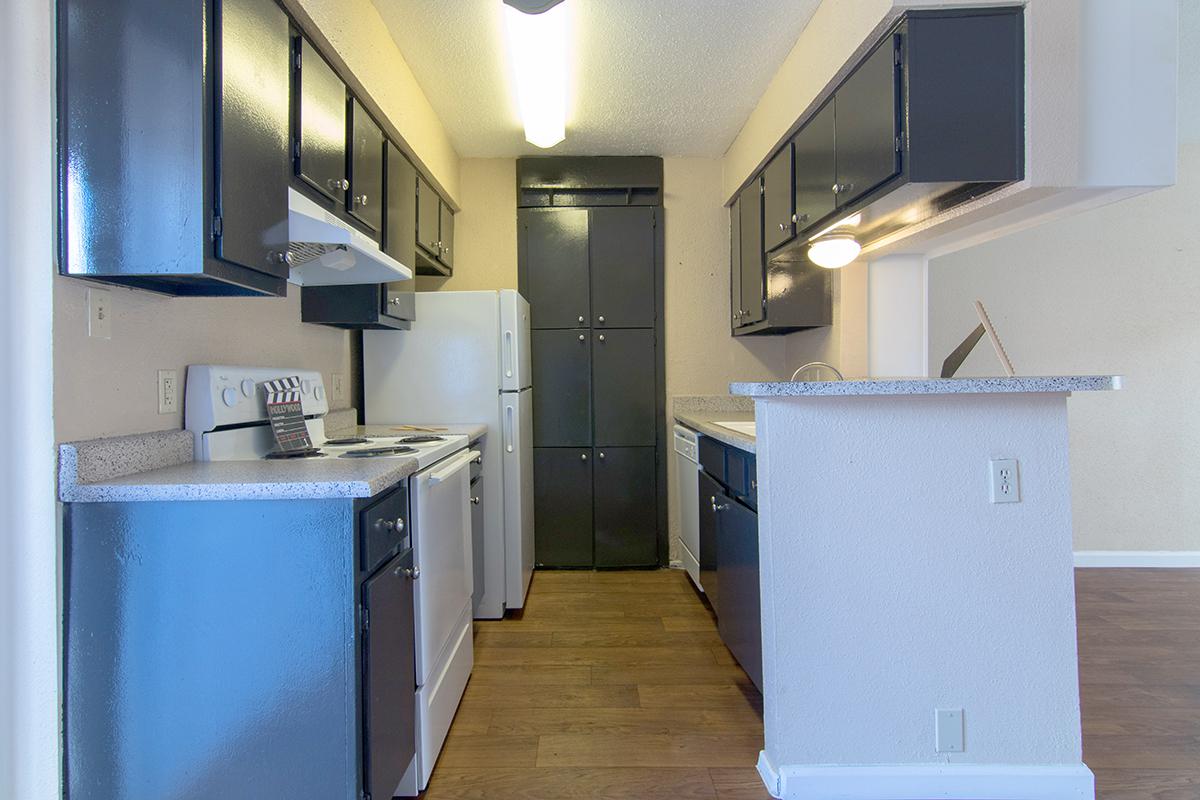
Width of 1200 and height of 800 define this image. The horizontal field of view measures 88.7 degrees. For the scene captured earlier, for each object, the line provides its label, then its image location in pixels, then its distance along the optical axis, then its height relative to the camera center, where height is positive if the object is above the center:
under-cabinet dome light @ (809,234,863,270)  2.55 +0.62
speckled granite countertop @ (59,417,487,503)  1.28 -0.16
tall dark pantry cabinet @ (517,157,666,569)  3.82 +0.29
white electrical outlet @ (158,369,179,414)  1.61 +0.04
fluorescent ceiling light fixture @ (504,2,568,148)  2.23 +1.40
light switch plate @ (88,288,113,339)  1.37 +0.21
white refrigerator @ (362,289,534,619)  3.06 +0.09
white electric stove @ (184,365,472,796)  1.71 -0.28
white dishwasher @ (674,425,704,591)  3.10 -0.51
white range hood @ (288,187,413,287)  1.68 +0.48
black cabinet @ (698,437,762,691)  2.04 -0.56
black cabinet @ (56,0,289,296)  1.29 +0.56
